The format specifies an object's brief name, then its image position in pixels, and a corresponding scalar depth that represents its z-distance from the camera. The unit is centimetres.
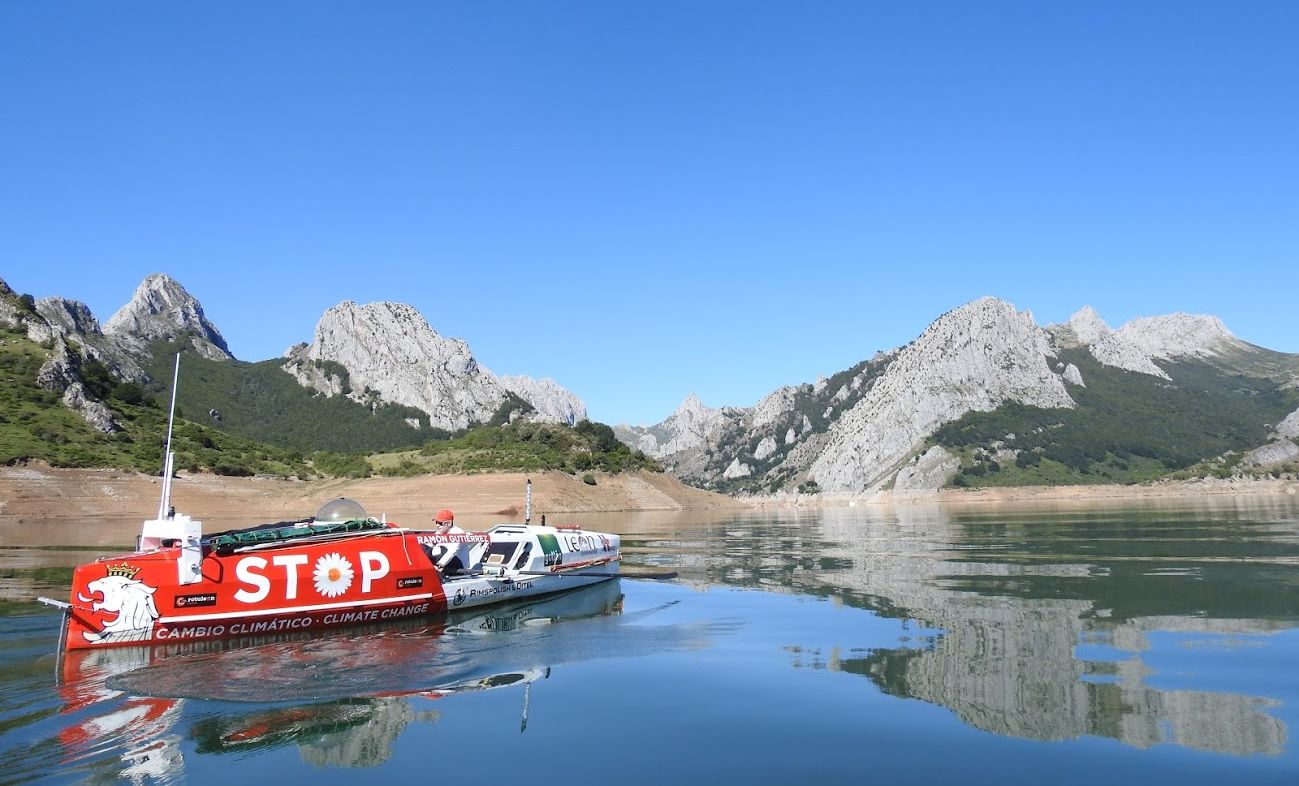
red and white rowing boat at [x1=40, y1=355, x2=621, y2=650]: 1939
